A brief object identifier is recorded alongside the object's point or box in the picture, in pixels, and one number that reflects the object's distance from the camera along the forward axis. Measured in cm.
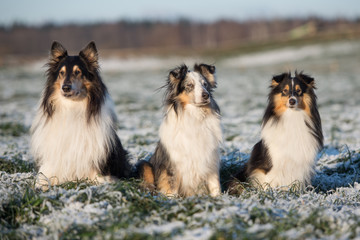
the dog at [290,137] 500
